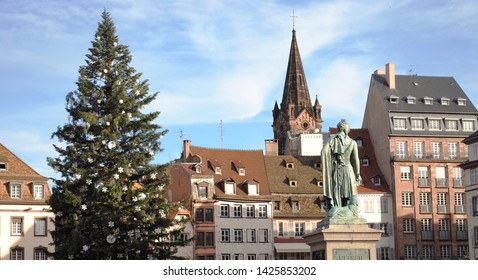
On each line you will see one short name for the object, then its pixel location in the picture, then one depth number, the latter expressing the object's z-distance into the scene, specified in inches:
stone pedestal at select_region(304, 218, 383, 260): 1152.2
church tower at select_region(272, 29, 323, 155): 5605.3
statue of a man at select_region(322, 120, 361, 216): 1204.5
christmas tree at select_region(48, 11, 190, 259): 1544.0
